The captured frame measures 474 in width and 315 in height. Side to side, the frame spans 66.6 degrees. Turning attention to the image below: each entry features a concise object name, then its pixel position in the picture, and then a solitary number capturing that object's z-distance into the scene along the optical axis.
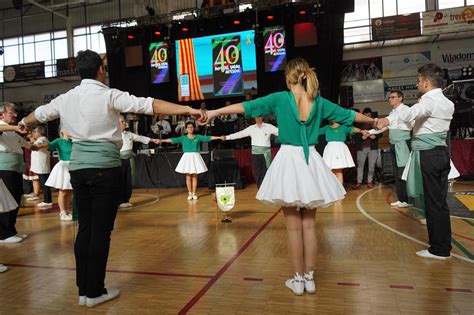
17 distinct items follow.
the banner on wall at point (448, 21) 14.75
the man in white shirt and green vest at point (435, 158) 3.32
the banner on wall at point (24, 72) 21.23
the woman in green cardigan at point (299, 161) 2.51
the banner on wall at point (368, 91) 16.51
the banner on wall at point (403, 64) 16.19
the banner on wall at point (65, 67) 20.36
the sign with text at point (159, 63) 15.31
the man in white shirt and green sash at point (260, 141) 7.40
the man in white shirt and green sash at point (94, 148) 2.50
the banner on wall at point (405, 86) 16.09
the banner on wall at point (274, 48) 13.91
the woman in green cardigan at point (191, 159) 7.95
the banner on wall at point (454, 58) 15.70
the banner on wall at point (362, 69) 16.61
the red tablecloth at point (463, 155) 9.05
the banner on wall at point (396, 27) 15.34
